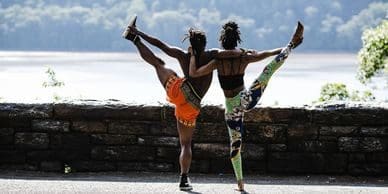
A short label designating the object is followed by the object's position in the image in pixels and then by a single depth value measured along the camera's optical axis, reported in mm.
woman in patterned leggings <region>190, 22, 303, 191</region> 9614
